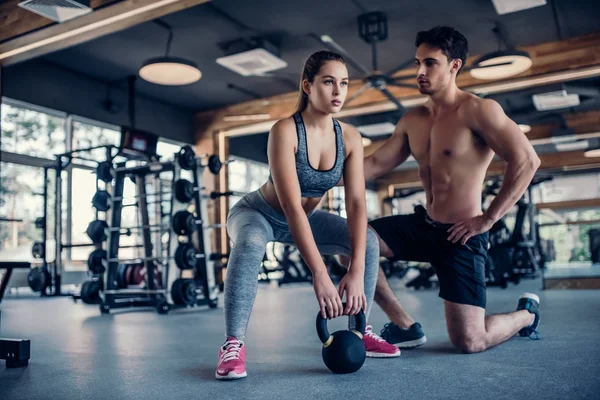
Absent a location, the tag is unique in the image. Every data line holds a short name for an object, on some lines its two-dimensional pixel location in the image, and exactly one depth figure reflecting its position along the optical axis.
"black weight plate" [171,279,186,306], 4.34
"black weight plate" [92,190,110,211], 4.82
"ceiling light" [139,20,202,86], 5.14
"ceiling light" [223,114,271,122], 8.02
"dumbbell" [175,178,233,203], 4.52
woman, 1.62
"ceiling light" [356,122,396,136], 8.73
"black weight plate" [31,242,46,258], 6.50
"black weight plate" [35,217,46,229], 6.46
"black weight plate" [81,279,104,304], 4.75
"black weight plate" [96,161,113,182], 4.79
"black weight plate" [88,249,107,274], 4.75
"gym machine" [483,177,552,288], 5.78
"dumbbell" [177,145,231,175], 4.54
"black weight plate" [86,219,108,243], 4.81
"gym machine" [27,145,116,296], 6.16
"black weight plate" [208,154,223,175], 4.77
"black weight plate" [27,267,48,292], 6.15
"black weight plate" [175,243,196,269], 4.39
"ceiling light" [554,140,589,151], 11.01
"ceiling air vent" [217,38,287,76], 5.66
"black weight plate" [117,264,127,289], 5.18
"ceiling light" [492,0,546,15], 4.68
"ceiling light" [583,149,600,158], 10.74
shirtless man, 1.91
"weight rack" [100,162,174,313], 4.54
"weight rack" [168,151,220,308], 4.55
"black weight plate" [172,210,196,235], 4.41
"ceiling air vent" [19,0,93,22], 4.04
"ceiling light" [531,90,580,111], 7.22
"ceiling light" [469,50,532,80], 5.28
